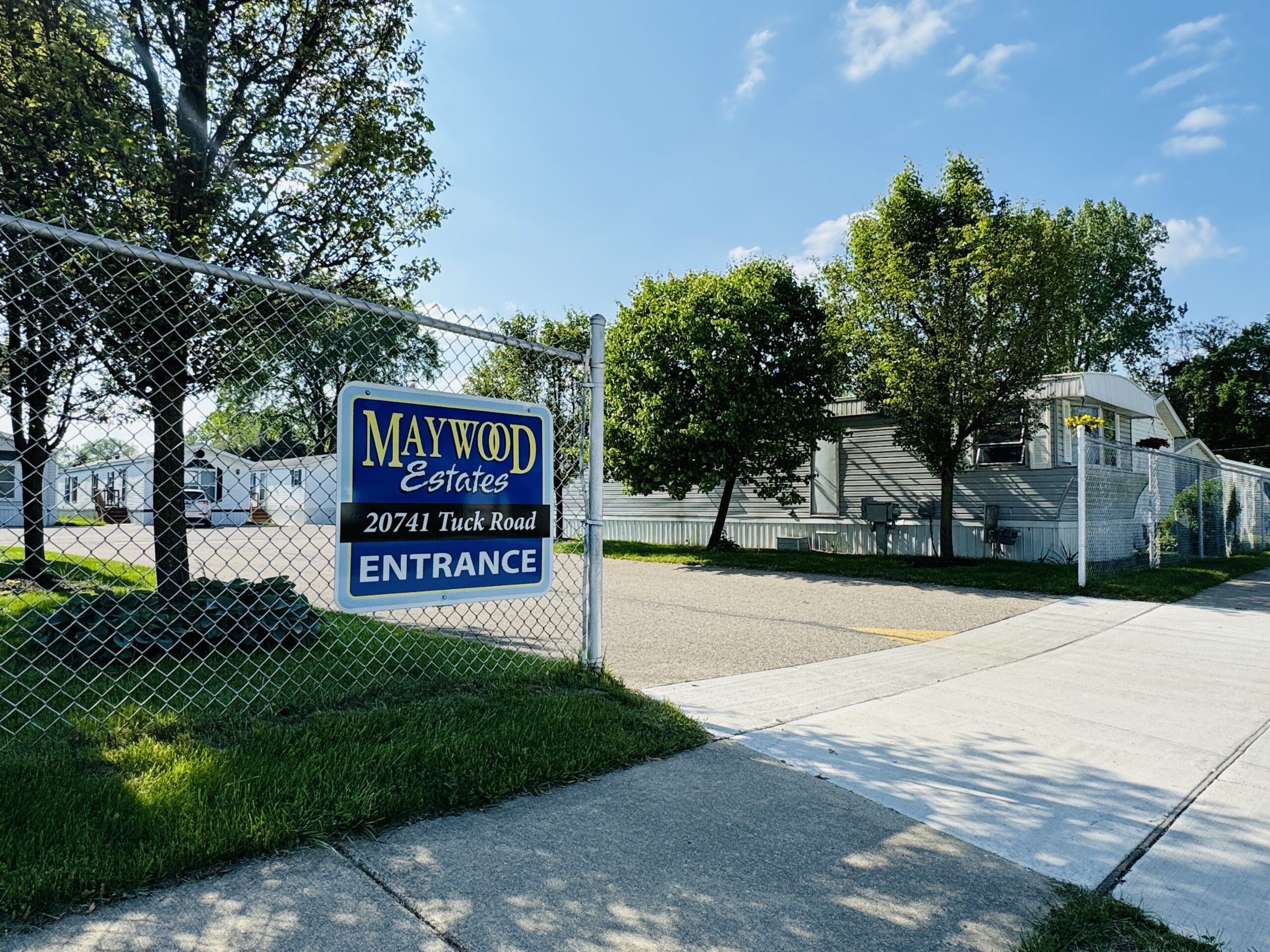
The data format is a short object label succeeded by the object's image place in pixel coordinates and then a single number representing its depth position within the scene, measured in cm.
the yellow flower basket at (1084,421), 1214
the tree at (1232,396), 4262
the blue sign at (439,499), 346
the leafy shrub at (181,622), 434
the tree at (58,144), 532
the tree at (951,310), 1344
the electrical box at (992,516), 1557
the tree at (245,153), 543
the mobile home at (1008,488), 1434
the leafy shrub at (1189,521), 1498
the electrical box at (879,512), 1684
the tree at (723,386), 1586
